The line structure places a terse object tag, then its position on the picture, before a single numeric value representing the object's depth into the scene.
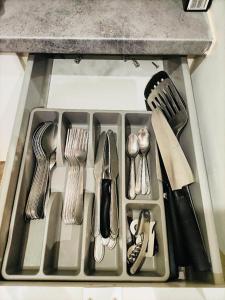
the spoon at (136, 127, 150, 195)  0.71
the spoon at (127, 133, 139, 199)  0.72
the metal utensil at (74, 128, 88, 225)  0.65
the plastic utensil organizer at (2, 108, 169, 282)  0.57
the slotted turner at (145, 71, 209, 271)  0.55
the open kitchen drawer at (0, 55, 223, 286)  0.56
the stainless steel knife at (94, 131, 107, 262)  0.63
